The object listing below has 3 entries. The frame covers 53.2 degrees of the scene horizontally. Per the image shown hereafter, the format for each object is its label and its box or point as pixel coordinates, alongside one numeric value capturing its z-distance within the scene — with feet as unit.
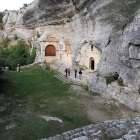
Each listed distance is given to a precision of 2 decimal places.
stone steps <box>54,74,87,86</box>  53.88
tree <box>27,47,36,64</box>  95.99
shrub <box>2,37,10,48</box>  126.41
